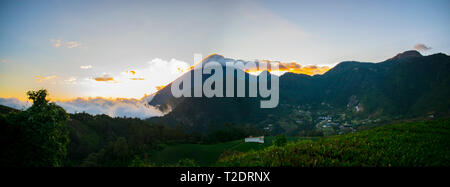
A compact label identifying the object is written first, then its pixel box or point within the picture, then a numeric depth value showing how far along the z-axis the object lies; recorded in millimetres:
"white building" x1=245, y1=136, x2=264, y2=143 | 80031
